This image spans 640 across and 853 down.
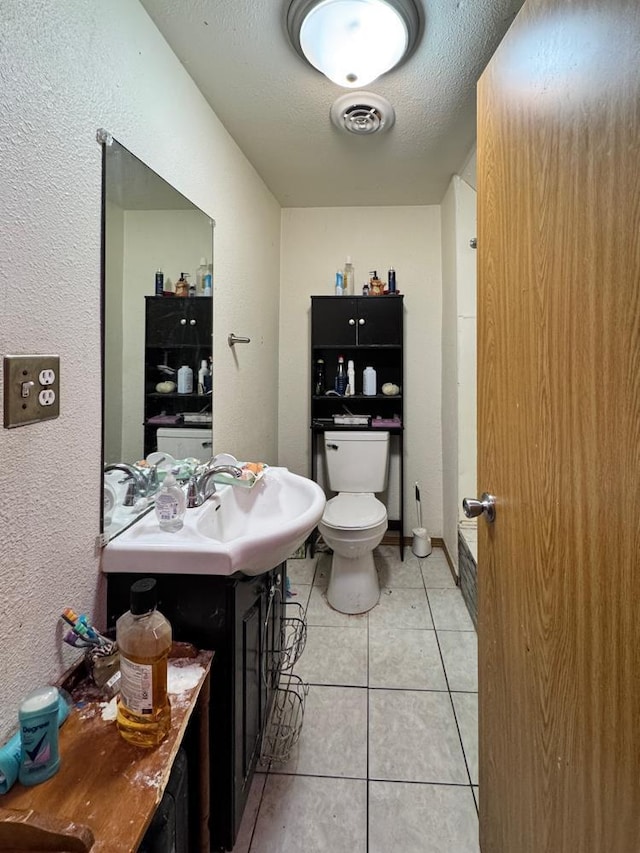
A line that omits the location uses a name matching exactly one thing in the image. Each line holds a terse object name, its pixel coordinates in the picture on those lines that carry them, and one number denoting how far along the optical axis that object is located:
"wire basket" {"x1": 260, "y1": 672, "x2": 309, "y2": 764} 1.40
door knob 0.99
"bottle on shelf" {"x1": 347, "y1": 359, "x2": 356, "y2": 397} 2.76
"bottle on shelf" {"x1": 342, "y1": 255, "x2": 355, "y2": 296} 2.81
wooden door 0.53
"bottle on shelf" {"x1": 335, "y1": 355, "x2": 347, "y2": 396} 2.77
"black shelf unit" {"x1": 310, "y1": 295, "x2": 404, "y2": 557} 2.70
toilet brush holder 2.78
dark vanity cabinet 1.00
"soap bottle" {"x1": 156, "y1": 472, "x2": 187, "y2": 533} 1.08
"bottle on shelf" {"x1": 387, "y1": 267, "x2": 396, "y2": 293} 2.72
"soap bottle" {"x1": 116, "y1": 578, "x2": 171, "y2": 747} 0.74
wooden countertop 0.54
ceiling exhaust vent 1.65
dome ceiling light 1.22
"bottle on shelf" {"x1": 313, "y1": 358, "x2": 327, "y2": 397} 2.82
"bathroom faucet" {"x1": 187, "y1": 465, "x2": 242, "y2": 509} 1.25
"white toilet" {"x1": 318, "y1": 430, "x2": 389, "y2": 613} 2.12
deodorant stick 0.66
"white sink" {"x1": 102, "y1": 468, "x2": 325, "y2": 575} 0.95
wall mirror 1.07
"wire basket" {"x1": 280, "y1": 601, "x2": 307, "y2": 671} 1.71
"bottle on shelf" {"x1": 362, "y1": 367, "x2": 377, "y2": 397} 2.77
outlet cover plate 0.74
